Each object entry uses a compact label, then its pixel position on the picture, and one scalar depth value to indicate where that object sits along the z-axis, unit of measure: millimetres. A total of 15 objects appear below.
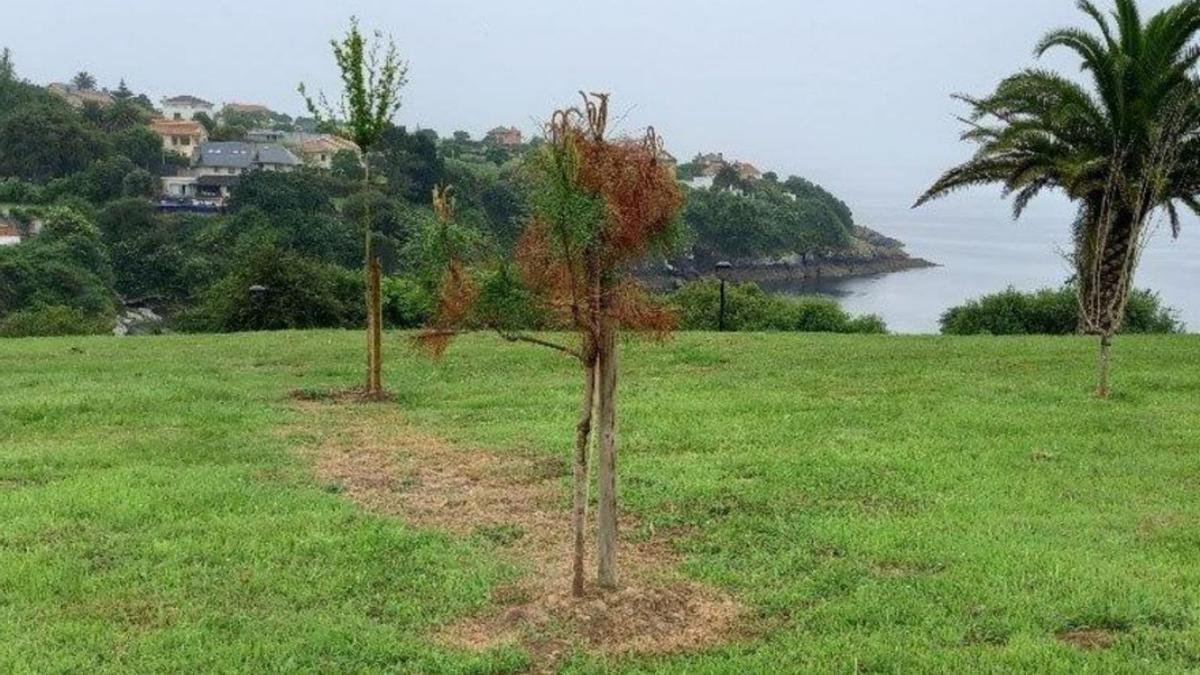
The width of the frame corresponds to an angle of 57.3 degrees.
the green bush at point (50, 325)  22734
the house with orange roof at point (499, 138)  107188
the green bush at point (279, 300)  23094
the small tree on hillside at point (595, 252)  4609
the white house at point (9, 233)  49191
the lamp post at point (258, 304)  22984
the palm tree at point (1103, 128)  14188
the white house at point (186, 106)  141625
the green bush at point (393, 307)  22239
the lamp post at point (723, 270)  18922
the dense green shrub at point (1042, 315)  21781
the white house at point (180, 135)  91250
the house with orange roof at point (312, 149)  87625
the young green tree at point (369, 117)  10094
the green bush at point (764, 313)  24297
